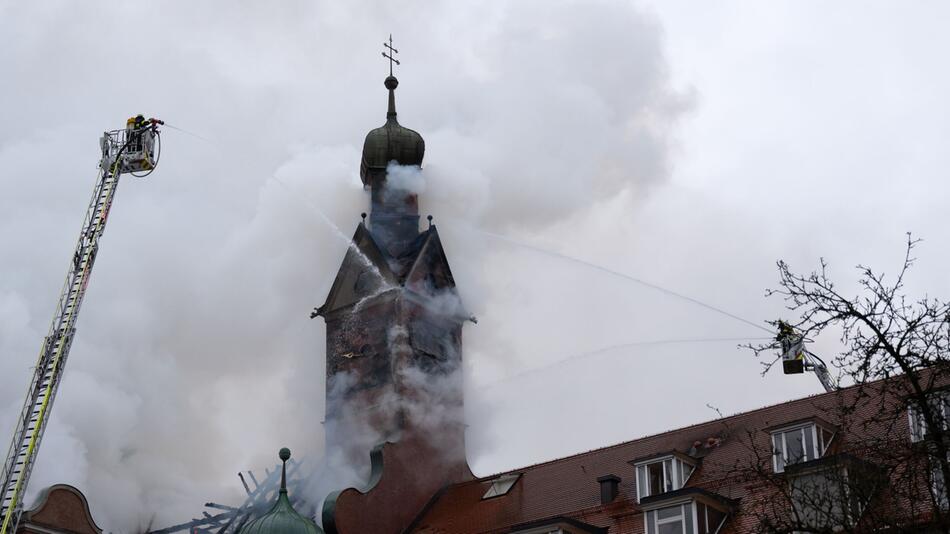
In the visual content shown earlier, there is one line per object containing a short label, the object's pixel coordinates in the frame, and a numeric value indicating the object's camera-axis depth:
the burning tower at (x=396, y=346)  60.22
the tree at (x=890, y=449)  27.30
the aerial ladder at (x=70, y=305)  57.34
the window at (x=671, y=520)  45.28
